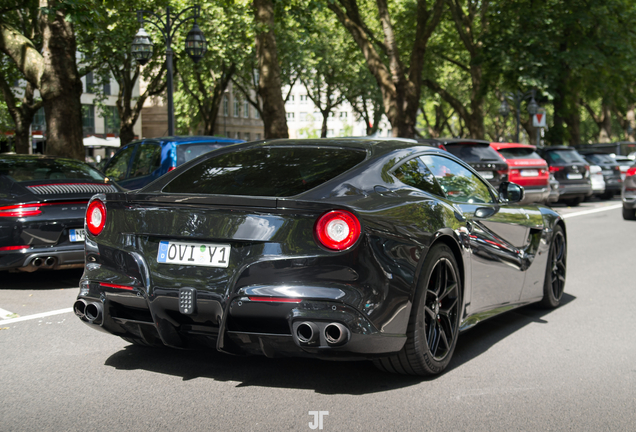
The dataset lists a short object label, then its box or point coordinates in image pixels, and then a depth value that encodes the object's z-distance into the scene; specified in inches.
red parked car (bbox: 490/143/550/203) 711.7
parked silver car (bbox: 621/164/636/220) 650.8
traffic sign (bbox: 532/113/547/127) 1163.3
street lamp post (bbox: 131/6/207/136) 725.9
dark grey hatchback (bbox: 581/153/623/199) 981.8
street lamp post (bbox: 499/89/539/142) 1190.1
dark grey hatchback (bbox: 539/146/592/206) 844.0
